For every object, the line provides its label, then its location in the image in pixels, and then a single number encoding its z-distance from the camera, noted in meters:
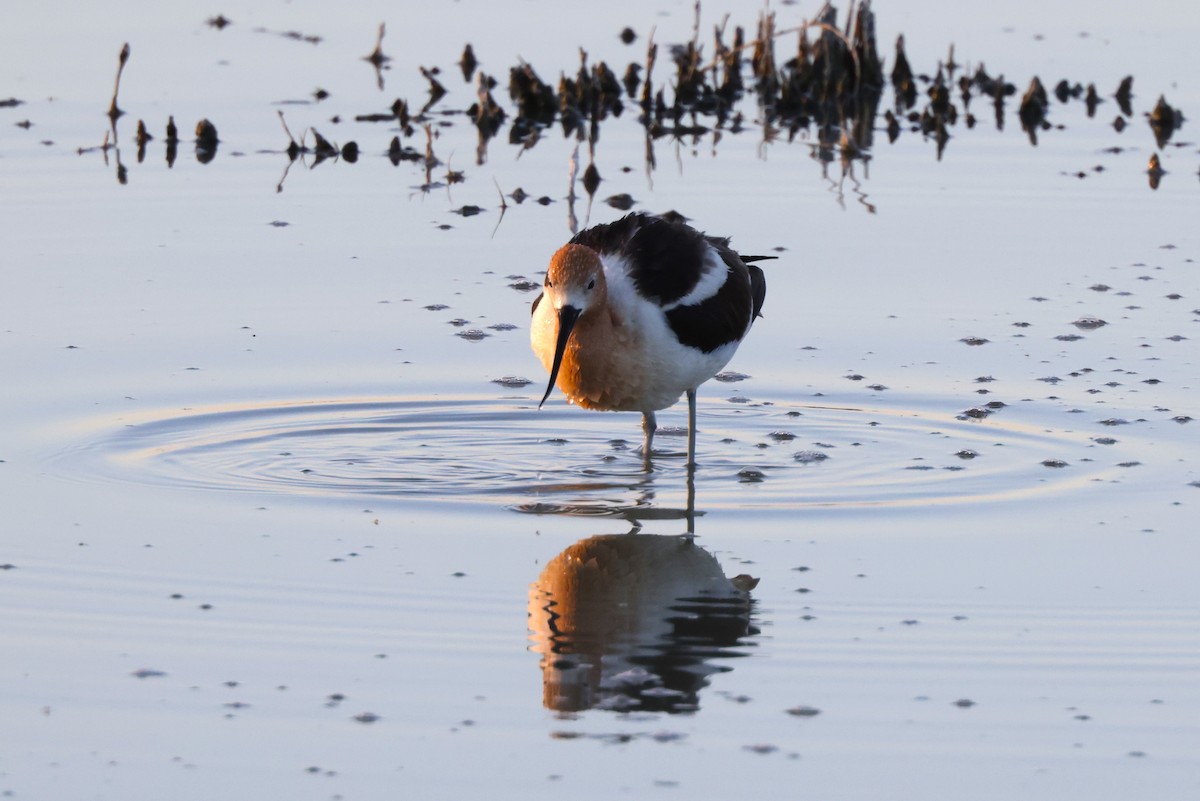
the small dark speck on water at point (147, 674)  10.38
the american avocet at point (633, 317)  13.98
